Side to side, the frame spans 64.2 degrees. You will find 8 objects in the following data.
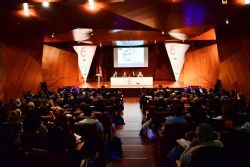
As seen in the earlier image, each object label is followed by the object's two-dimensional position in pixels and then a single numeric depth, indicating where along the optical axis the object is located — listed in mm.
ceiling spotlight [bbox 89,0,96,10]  6484
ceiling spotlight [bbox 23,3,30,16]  6210
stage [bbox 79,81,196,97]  13915
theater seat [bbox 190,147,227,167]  2073
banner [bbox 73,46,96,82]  16391
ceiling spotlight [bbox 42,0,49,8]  6058
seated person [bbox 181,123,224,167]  2406
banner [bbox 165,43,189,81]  15958
